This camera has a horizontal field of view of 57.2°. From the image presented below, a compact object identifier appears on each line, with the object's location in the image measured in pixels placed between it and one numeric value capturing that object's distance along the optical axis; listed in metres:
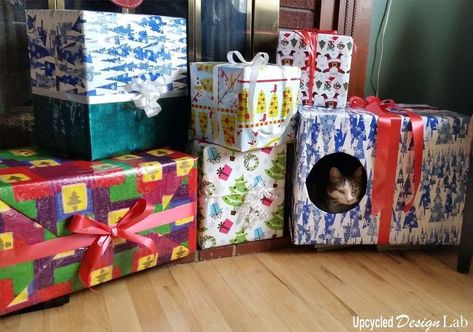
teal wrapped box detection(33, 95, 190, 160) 0.96
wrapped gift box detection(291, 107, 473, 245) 1.11
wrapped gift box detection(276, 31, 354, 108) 1.16
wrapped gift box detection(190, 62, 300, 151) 0.99
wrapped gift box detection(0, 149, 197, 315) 0.81
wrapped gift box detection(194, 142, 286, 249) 1.09
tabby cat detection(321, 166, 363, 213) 1.20
